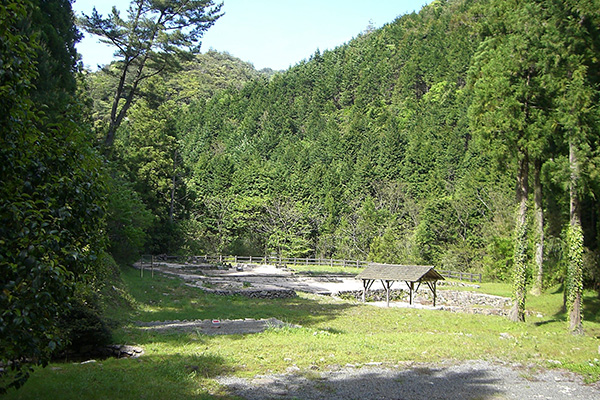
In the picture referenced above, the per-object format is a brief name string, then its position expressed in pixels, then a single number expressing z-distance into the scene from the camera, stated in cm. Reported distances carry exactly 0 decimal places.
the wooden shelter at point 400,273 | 2627
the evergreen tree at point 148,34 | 2589
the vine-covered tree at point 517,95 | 1880
